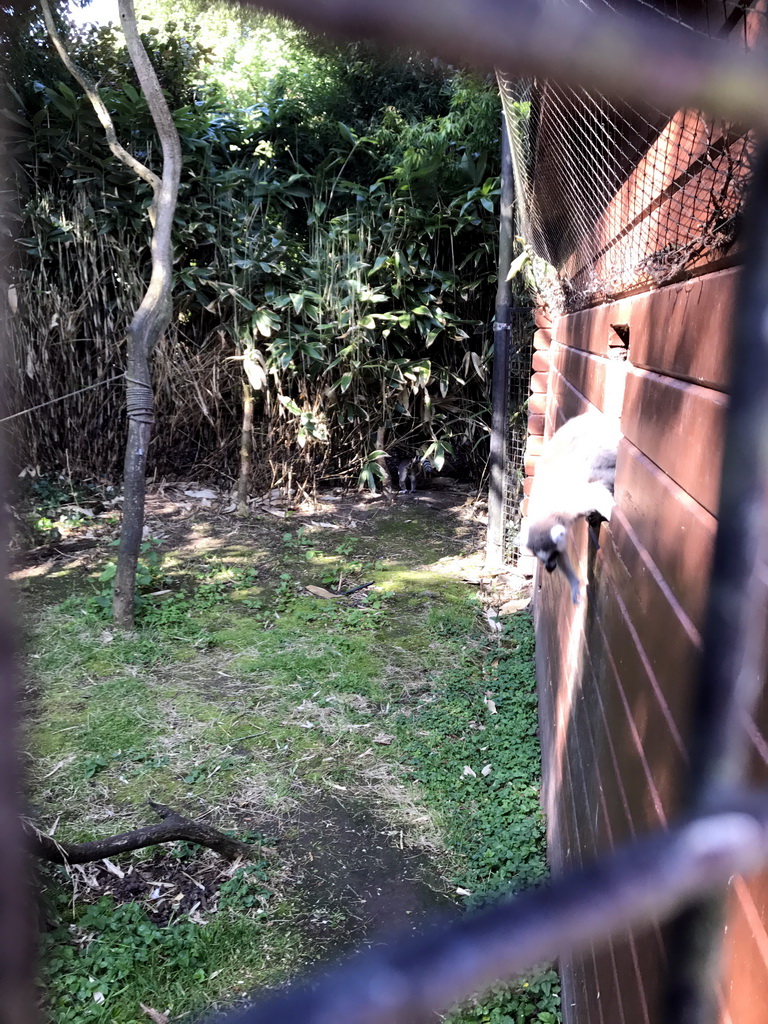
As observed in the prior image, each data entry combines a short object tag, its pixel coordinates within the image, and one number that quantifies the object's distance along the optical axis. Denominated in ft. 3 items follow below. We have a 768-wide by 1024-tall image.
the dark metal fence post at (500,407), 17.08
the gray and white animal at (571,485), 6.27
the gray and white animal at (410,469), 23.47
